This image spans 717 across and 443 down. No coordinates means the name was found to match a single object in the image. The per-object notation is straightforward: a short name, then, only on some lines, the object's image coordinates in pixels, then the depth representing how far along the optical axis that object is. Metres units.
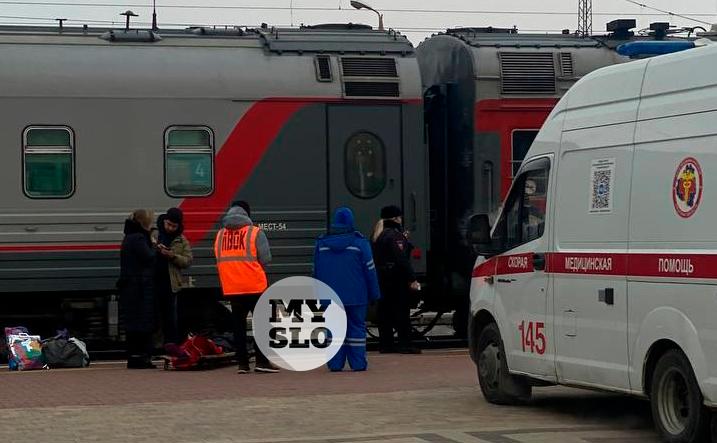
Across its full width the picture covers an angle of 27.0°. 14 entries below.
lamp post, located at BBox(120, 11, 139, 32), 18.28
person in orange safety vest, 14.95
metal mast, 41.84
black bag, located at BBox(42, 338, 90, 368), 15.81
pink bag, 15.66
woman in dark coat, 15.77
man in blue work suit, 15.05
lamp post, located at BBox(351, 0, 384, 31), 31.89
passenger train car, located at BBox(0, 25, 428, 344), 16.69
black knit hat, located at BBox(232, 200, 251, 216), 15.30
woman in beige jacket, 16.19
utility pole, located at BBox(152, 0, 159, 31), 18.65
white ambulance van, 9.32
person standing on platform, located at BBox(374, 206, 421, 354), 17.09
